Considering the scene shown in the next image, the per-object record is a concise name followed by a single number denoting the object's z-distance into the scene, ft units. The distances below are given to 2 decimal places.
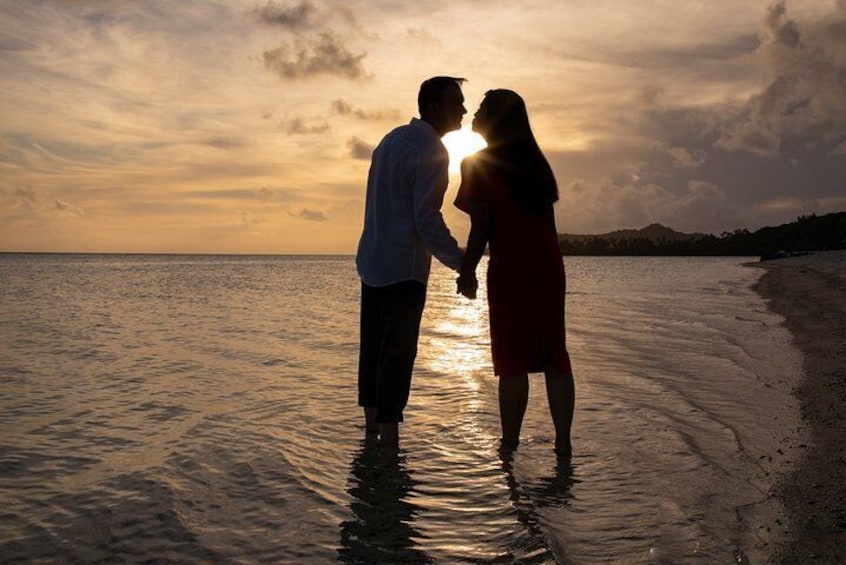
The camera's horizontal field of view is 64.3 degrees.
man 13.93
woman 14.03
